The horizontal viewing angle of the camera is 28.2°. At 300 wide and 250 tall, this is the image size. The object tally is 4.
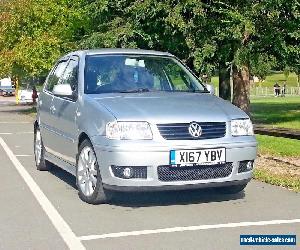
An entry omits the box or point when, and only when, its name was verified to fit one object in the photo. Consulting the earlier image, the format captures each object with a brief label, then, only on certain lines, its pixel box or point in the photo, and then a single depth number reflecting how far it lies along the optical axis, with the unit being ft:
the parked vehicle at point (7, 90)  209.09
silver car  20.51
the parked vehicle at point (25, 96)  154.74
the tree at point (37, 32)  95.14
